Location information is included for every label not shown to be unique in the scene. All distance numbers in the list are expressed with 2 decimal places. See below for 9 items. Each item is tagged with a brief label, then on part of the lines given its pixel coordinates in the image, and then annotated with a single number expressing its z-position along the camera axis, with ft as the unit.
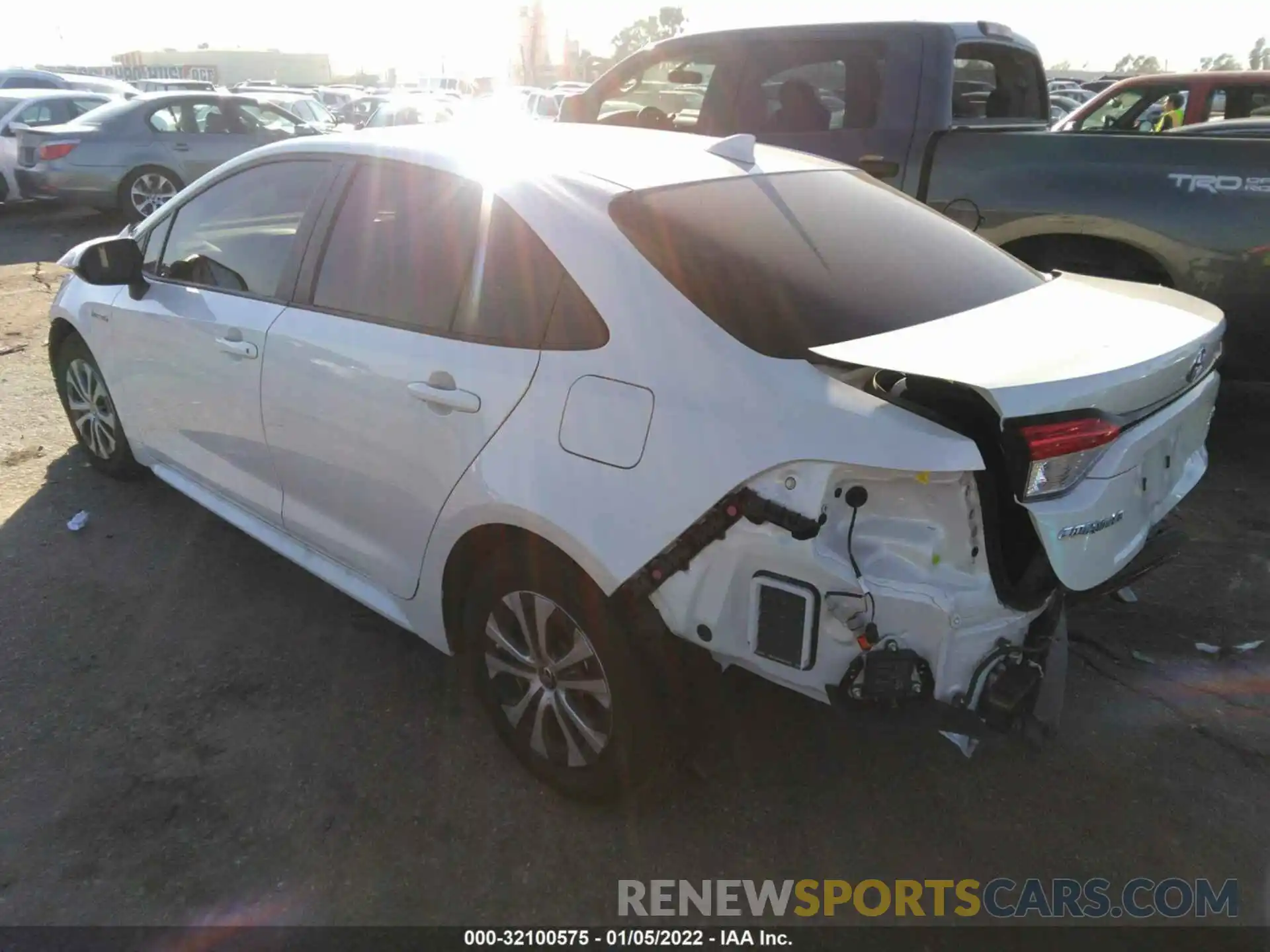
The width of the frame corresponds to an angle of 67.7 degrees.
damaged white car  6.69
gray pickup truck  14.30
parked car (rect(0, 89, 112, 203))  41.32
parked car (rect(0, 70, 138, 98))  60.54
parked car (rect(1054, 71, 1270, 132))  26.99
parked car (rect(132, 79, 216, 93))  63.57
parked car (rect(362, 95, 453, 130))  55.31
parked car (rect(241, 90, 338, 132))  46.08
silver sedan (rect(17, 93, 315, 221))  37.86
